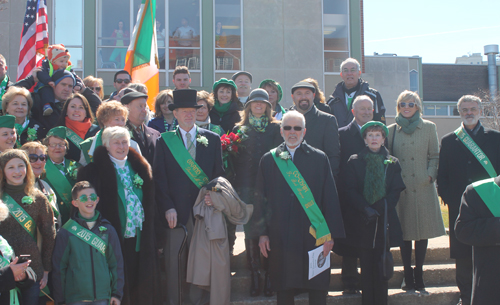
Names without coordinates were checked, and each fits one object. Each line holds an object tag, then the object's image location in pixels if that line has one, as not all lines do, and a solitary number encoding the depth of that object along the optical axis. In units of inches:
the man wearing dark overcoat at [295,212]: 157.1
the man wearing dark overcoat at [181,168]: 163.6
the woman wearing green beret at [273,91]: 222.7
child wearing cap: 209.8
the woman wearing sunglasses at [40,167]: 149.6
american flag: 297.1
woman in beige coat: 189.6
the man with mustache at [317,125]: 189.9
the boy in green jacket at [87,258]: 138.5
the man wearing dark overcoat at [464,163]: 181.5
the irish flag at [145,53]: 296.8
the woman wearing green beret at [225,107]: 221.0
